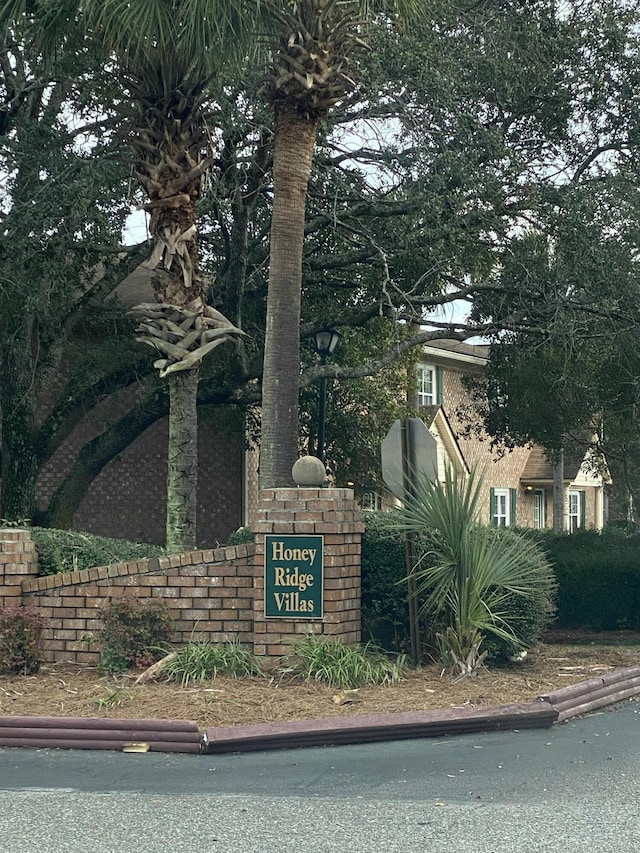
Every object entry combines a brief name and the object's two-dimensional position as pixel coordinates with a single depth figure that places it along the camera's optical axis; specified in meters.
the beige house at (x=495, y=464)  31.34
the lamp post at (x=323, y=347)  18.39
